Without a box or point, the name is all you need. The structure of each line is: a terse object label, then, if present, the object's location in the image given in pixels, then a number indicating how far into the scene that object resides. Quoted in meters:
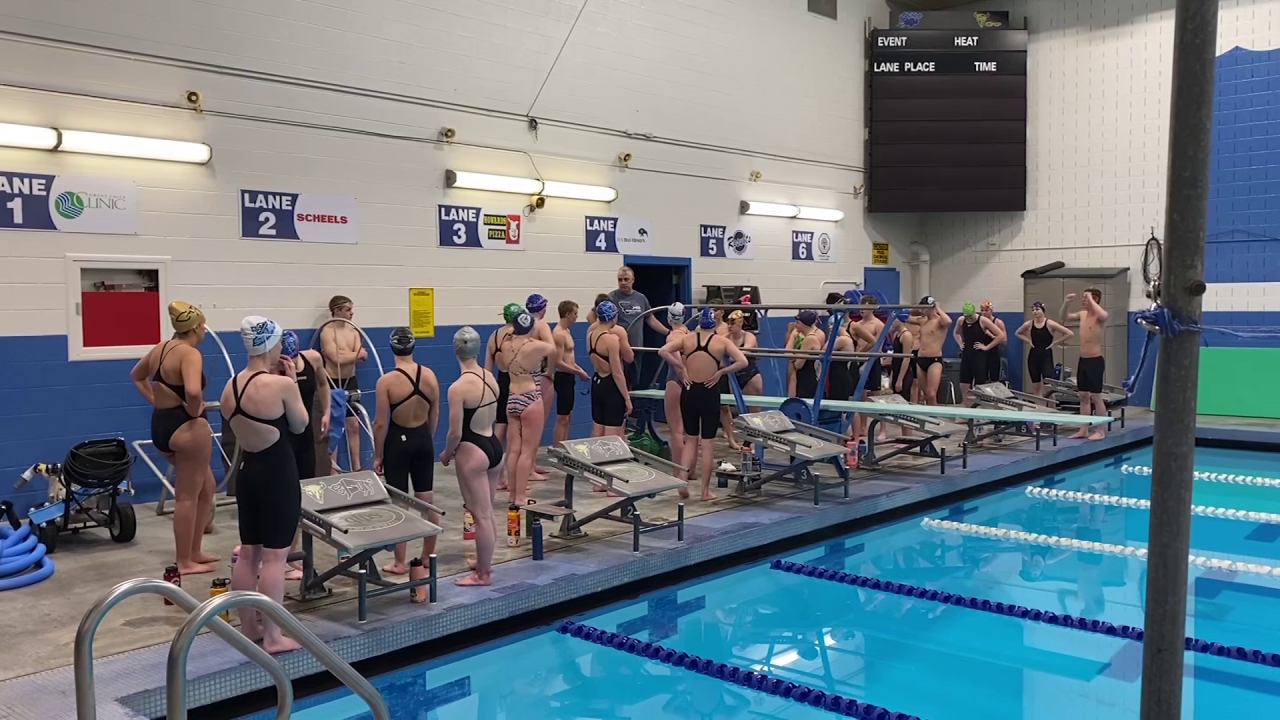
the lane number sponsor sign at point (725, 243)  13.45
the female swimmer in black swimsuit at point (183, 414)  5.63
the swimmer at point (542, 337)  8.08
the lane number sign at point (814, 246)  14.98
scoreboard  15.65
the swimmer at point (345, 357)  8.95
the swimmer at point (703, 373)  7.80
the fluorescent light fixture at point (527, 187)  10.42
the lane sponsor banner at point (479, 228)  10.44
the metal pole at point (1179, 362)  2.01
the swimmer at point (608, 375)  8.48
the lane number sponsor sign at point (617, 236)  11.99
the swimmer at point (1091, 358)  11.64
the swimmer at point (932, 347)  12.50
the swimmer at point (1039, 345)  13.10
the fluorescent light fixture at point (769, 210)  13.97
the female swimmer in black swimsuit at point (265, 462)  4.46
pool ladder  2.45
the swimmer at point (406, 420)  5.46
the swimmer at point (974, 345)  13.13
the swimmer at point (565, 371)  8.62
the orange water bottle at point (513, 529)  6.55
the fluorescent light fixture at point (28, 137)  7.29
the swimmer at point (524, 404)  6.82
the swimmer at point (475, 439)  5.45
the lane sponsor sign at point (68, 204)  7.41
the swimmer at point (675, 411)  8.81
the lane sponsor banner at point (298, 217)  8.90
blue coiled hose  5.68
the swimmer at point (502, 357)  6.93
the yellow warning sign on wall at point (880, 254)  16.56
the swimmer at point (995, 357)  13.11
